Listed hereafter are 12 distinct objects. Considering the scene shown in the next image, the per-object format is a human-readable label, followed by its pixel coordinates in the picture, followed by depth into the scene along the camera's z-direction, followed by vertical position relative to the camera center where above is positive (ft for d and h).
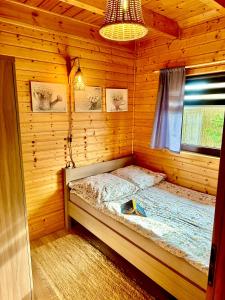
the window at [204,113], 8.21 +0.02
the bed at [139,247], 5.01 -3.82
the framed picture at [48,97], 7.88 +0.63
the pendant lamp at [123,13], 3.80 +1.78
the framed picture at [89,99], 9.02 +0.60
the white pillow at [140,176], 9.30 -2.78
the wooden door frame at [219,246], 2.52 -1.58
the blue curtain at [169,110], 8.93 +0.15
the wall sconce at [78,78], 8.18 +1.33
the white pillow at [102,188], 8.02 -2.89
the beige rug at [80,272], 6.15 -5.05
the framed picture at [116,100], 10.07 +0.65
